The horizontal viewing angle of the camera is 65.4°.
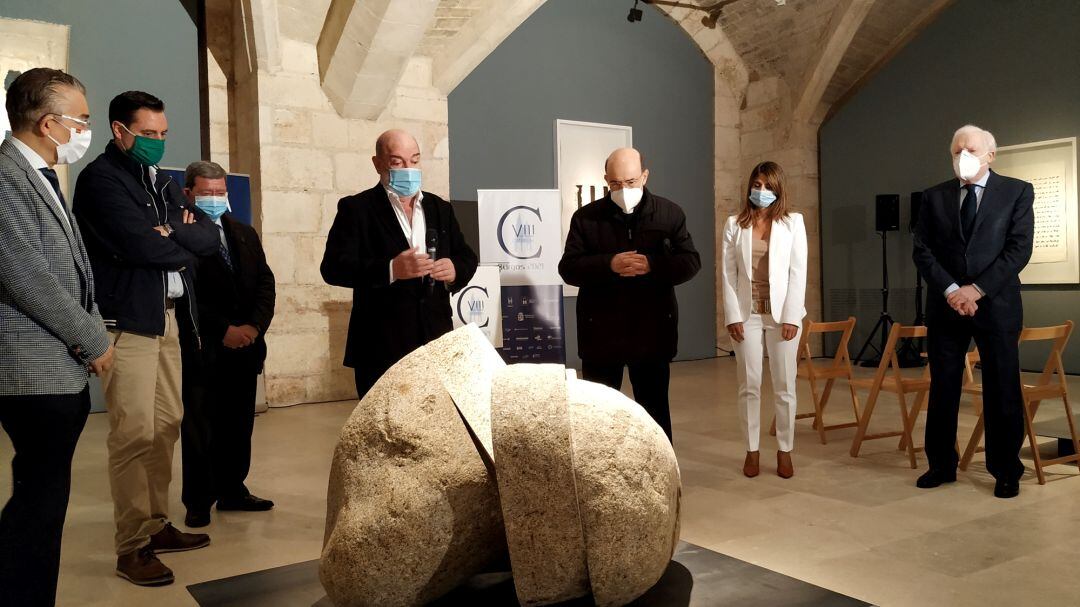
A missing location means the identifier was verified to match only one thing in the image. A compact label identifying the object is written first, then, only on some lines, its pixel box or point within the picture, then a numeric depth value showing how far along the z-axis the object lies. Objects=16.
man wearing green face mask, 2.85
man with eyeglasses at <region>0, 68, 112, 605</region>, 2.17
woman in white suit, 4.22
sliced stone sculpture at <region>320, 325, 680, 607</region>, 2.11
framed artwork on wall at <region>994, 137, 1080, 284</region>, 8.23
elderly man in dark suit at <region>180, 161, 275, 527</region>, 3.72
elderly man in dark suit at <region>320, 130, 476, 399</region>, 3.21
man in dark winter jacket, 3.82
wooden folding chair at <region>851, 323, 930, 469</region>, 4.58
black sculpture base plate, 2.36
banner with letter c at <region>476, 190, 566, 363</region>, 6.62
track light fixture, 9.66
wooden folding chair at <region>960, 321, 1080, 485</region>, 4.18
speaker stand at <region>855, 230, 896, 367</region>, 9.35
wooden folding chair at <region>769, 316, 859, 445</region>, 5.28
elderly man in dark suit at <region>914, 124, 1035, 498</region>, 3.91
